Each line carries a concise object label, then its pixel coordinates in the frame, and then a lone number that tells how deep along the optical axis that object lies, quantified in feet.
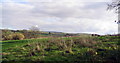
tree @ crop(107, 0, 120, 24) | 61.60
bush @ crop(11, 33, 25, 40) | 108.57
